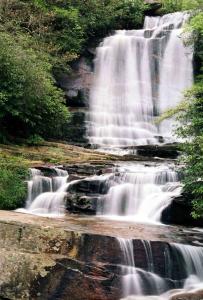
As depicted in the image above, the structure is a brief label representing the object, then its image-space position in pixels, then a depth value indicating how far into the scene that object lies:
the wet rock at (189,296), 8.96
